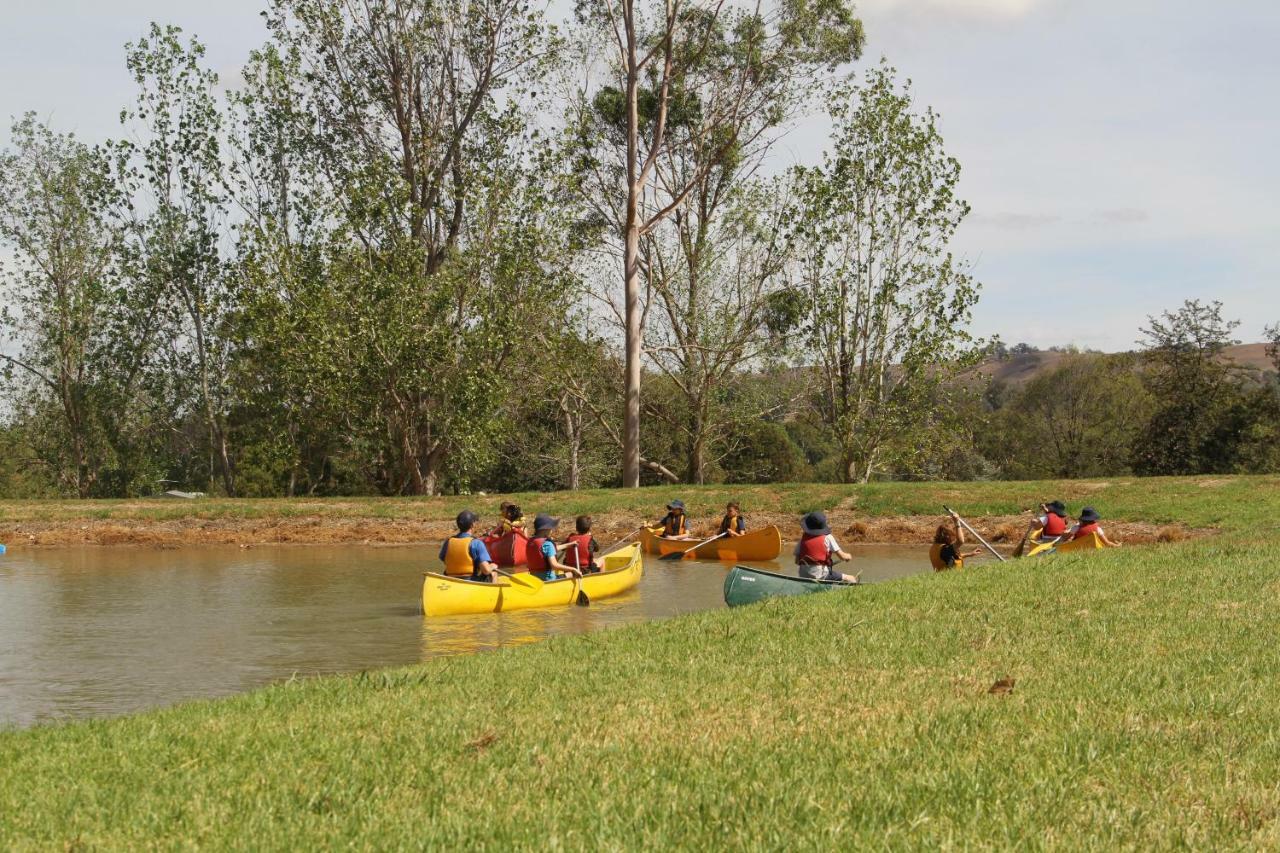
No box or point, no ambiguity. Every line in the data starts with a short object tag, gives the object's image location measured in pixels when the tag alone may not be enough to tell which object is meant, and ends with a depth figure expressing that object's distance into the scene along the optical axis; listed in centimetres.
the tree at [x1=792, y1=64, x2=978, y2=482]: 3700
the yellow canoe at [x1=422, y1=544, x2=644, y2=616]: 1688
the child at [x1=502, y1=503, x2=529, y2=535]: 2059
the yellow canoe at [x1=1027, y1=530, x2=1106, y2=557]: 2116
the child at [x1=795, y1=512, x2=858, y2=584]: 1689
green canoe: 1523
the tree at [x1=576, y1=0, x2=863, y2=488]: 3709
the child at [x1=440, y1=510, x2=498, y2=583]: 1811
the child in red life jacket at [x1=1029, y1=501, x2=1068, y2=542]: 2297
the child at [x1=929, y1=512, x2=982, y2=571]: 1900
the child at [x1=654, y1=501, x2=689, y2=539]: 2745
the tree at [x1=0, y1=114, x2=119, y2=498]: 4400
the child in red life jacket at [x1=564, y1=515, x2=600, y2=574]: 2059
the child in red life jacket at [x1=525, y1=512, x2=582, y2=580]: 1948
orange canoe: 2538
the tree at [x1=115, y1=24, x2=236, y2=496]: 4012
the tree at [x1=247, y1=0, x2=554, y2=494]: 3584
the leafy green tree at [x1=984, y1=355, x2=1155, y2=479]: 7306
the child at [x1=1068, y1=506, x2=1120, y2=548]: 2138
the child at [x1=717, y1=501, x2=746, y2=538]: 2584
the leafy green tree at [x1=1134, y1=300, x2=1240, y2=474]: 5631
